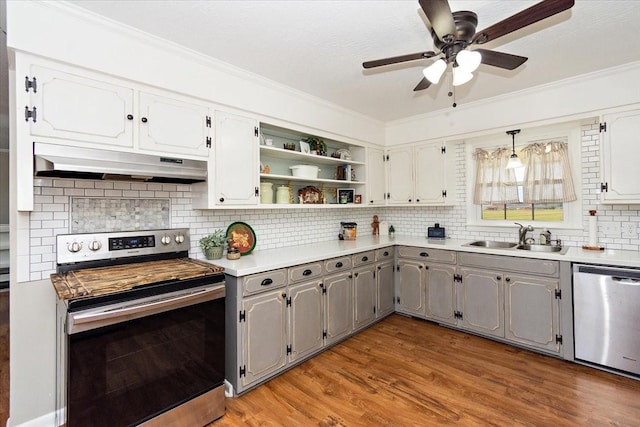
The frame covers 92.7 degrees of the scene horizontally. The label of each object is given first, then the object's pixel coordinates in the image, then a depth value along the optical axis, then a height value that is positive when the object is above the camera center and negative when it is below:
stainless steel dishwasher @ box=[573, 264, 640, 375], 2.39 -0.84
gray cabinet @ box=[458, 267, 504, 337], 3.04 -0.90
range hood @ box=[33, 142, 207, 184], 1.67 +0.32
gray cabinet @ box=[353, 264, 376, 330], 3.23 -0.88
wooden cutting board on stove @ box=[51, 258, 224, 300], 1.55 -0.36
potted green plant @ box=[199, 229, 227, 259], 2.50 -0.24
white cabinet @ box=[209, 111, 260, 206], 2.48 +0.47
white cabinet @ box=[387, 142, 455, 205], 3.78 +0.52
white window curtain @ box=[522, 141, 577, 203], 3.19 +0.44
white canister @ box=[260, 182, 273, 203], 2.97 +0.23
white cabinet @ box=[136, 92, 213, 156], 2.09 +0.67
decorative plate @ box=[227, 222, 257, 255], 2.83 -0.20
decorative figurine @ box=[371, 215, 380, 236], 4.51 -0.16
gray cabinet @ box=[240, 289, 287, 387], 2.24 -0.93
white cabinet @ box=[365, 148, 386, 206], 4.00 +0.52
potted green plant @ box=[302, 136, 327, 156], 3.46 +0.82
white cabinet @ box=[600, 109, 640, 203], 2.62 +0.50
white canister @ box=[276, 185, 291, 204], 3.10 +0.21
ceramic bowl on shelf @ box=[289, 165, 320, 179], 3.23 +0.48
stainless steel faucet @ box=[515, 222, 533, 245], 3.29 -0.21
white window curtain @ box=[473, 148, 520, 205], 3.56 +0.42
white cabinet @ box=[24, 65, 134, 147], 1.70 +0.65
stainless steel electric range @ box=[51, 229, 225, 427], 1.49 -0.65
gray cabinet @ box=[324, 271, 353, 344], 2.91 -0.91
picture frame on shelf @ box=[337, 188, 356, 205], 3.79 +0.25
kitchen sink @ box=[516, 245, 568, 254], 3.12 -0.36
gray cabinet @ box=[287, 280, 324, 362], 2.57 -0.91
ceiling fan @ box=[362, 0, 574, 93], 1.41 +0.96
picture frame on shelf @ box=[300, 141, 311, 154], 3.34 +0.75
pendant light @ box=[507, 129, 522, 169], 3.35 +0.62
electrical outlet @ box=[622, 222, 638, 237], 2.84 -0.15
